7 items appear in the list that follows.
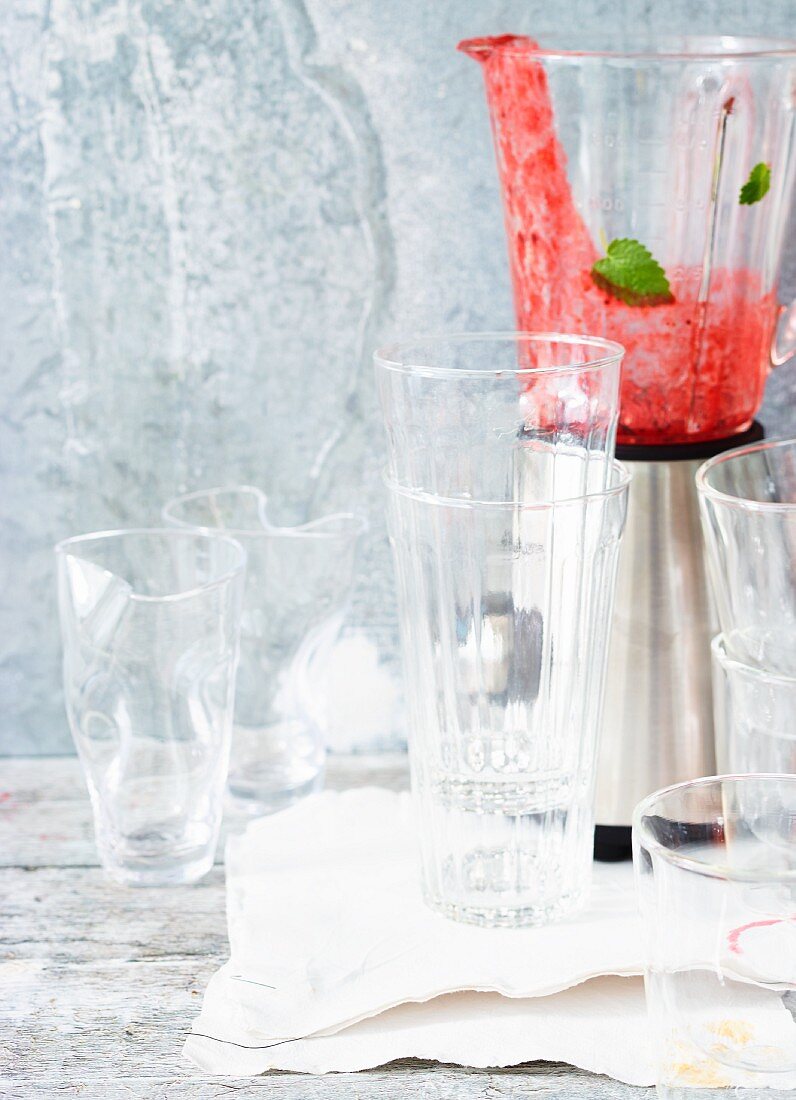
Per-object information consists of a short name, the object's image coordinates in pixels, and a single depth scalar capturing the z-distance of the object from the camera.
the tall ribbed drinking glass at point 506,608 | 1.07
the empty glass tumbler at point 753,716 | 1.08
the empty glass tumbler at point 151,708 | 1.14
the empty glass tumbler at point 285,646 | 1.21
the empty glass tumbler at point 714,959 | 0.95
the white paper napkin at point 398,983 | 1.03
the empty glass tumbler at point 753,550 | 1.08
